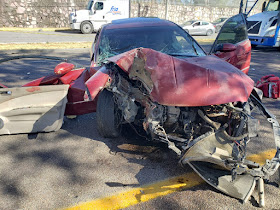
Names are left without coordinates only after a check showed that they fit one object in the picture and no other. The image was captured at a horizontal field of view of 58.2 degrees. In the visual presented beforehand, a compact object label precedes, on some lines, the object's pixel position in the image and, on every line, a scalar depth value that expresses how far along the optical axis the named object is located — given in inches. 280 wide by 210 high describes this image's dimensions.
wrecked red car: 92.5
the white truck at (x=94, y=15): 695.7
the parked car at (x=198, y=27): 797.0
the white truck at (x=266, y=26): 438.3
